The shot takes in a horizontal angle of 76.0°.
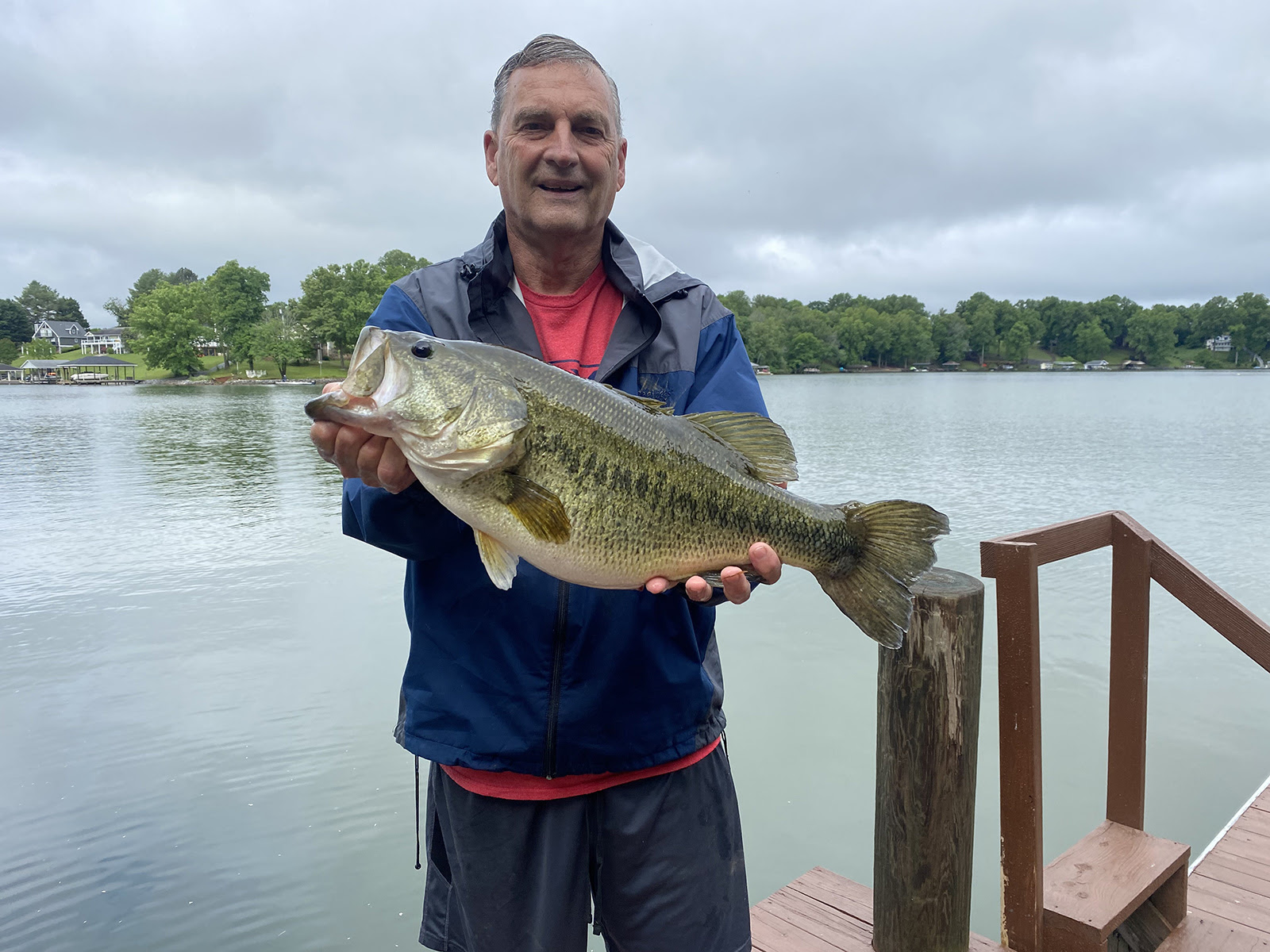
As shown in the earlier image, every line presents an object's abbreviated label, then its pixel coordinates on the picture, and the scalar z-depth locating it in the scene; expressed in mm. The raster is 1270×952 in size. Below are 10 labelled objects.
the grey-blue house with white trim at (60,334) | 131500
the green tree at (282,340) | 89000
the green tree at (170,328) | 92938
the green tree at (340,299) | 85438
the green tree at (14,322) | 128000
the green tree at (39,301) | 143625
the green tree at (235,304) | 98625
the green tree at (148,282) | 150500
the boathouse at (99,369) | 103062
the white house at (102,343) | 133375
